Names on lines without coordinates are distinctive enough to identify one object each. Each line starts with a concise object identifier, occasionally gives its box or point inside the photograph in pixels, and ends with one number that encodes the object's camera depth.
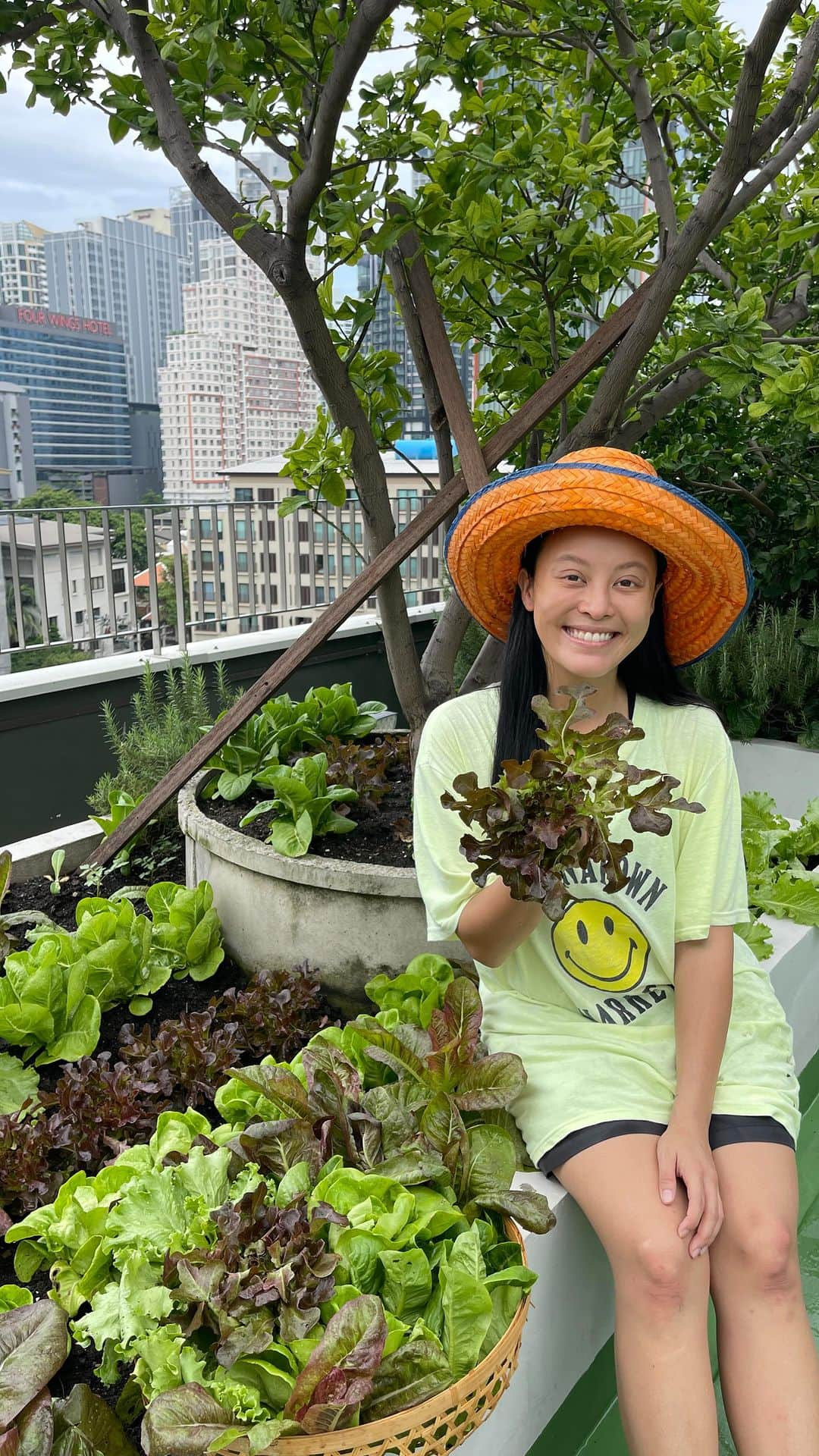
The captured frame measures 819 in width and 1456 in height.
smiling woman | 1.29
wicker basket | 1.01
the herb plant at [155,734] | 3.34
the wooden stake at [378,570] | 2.52
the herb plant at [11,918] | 2.33
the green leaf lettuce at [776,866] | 2.38
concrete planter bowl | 2.18
